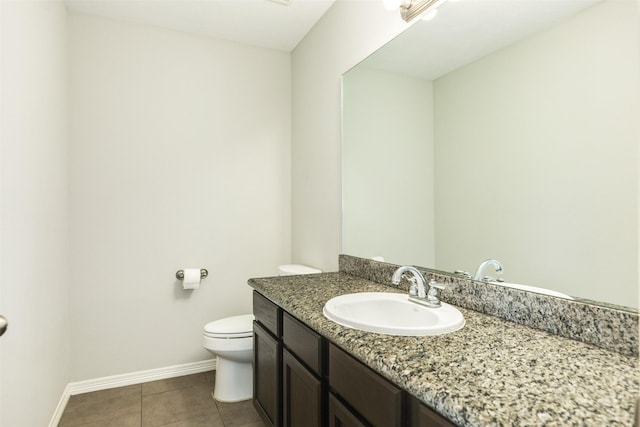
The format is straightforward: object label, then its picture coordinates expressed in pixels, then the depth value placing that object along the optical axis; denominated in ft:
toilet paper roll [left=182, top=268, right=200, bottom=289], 8.25
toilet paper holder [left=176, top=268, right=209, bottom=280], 8.41
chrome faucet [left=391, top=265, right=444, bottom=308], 4.36
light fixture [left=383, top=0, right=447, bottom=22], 4.90
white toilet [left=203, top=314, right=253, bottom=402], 7.08
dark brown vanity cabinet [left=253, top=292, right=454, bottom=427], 2.80
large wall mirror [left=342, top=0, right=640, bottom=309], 3.04
